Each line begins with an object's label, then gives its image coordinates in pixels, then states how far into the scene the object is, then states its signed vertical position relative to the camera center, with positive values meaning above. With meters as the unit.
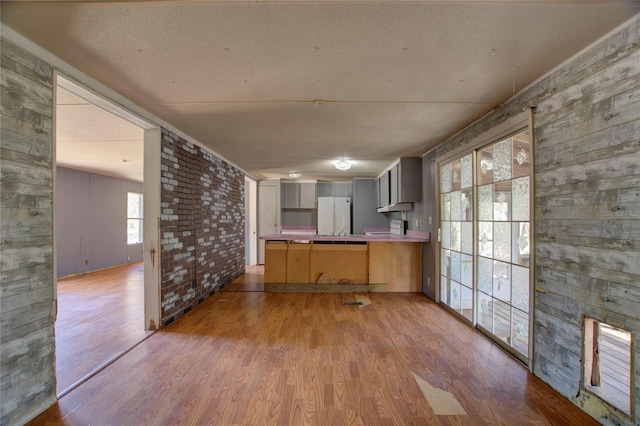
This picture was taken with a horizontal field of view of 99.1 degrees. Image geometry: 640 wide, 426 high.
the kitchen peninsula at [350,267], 4.64 -0.92
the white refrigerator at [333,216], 7.40 -0.08
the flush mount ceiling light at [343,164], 4.73 +0.85
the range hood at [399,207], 5.04 +0.12
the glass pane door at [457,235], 3.25 -0.29
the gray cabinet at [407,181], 4.66 +0.56
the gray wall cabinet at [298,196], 7.47 +0.47
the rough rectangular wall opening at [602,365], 1.69 -0.98
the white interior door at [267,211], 7.23 +0.06
